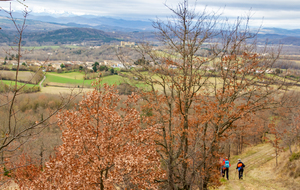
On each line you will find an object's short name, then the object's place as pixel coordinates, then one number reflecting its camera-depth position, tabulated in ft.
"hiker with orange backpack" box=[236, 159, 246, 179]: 55.88
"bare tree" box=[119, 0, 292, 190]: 36.68
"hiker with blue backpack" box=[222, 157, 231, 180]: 57.06
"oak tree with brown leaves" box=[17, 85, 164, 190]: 28.48
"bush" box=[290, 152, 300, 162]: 57.73
